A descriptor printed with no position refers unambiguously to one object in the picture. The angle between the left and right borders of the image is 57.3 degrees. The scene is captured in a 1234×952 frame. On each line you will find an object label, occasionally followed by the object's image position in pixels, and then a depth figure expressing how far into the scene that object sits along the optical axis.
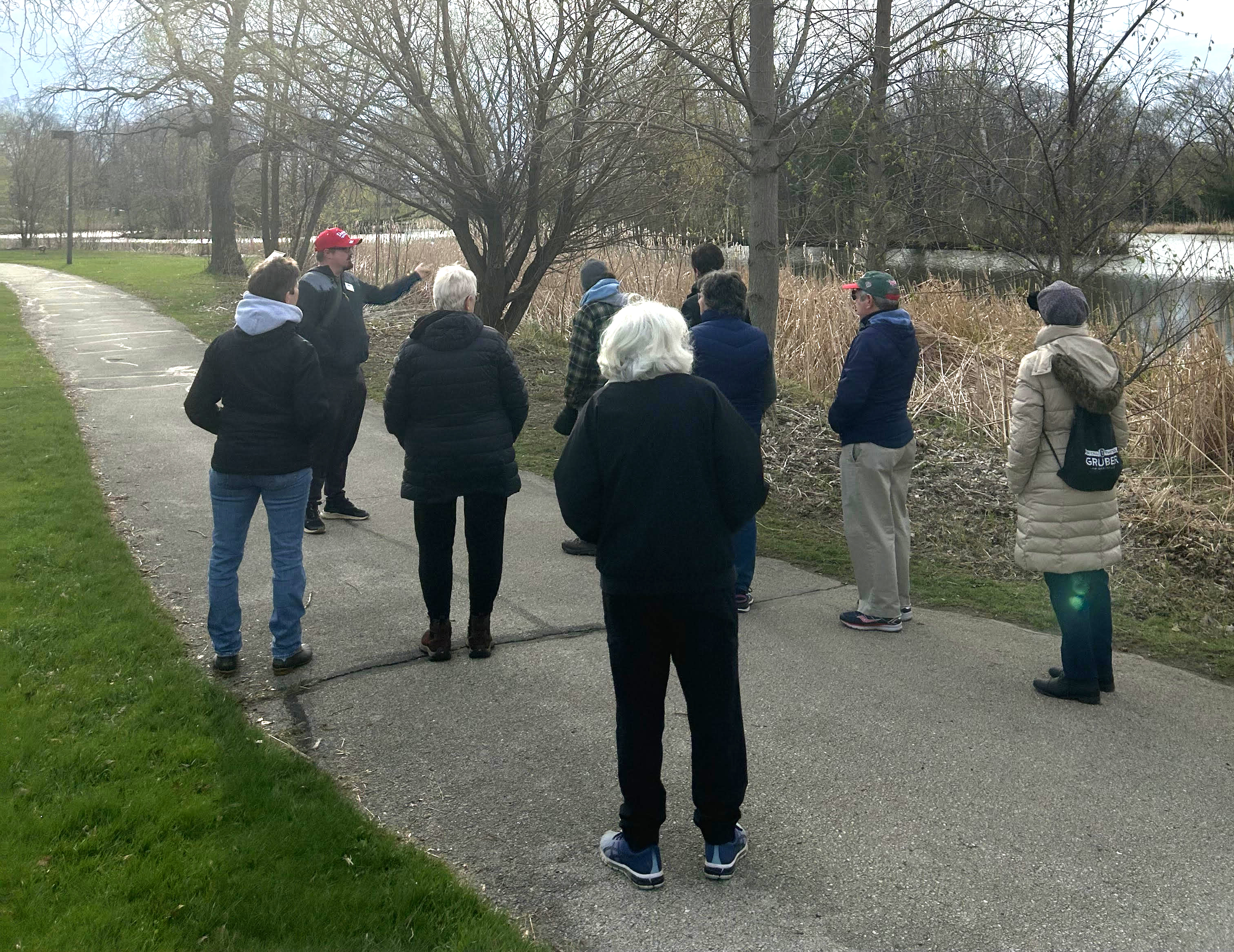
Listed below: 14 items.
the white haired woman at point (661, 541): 3.30
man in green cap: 5.59
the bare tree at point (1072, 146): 7.87
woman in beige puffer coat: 4.77
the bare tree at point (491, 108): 9.84
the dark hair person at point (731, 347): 5.57
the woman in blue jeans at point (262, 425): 4.85
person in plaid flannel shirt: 6.50
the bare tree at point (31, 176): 61.38
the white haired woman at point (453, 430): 5.07
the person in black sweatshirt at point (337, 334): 6.97
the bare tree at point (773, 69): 7.24
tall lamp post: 25.70
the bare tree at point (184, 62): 10.87
